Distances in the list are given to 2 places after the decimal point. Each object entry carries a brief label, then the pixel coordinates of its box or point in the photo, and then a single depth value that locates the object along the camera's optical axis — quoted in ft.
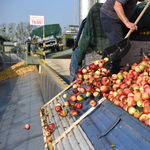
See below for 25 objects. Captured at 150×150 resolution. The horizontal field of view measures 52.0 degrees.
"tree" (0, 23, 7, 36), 173.89
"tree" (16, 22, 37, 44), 197.57
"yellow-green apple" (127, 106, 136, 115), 5.05
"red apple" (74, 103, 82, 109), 7.69
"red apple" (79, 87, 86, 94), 8.61
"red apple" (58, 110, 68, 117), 8.20
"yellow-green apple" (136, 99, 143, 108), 5.31
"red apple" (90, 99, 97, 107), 6.62
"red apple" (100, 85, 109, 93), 7.13
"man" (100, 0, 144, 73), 10.06
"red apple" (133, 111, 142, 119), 4.76
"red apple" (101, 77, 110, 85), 7.60
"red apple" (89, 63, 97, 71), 9.03
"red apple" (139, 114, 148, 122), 4.43
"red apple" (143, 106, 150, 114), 4.66
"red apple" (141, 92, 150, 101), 5.28
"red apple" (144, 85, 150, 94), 5.44
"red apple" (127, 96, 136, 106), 5.54
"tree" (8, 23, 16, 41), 198.29
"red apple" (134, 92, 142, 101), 5.55
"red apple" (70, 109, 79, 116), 7.27
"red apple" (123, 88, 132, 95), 6.48
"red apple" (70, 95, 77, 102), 8.53
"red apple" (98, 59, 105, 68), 8.92
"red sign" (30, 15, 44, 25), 40.55
